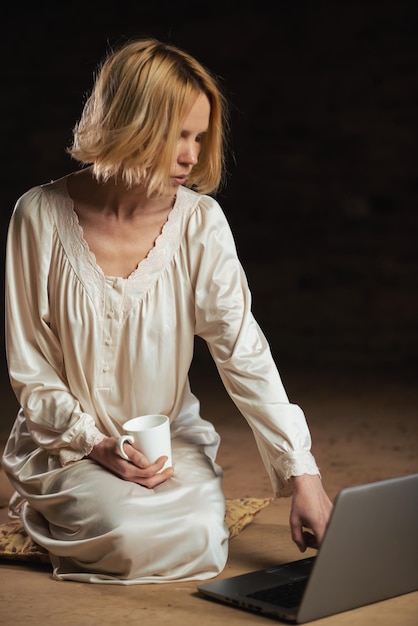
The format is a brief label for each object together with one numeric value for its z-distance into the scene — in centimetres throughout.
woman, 277
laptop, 235
